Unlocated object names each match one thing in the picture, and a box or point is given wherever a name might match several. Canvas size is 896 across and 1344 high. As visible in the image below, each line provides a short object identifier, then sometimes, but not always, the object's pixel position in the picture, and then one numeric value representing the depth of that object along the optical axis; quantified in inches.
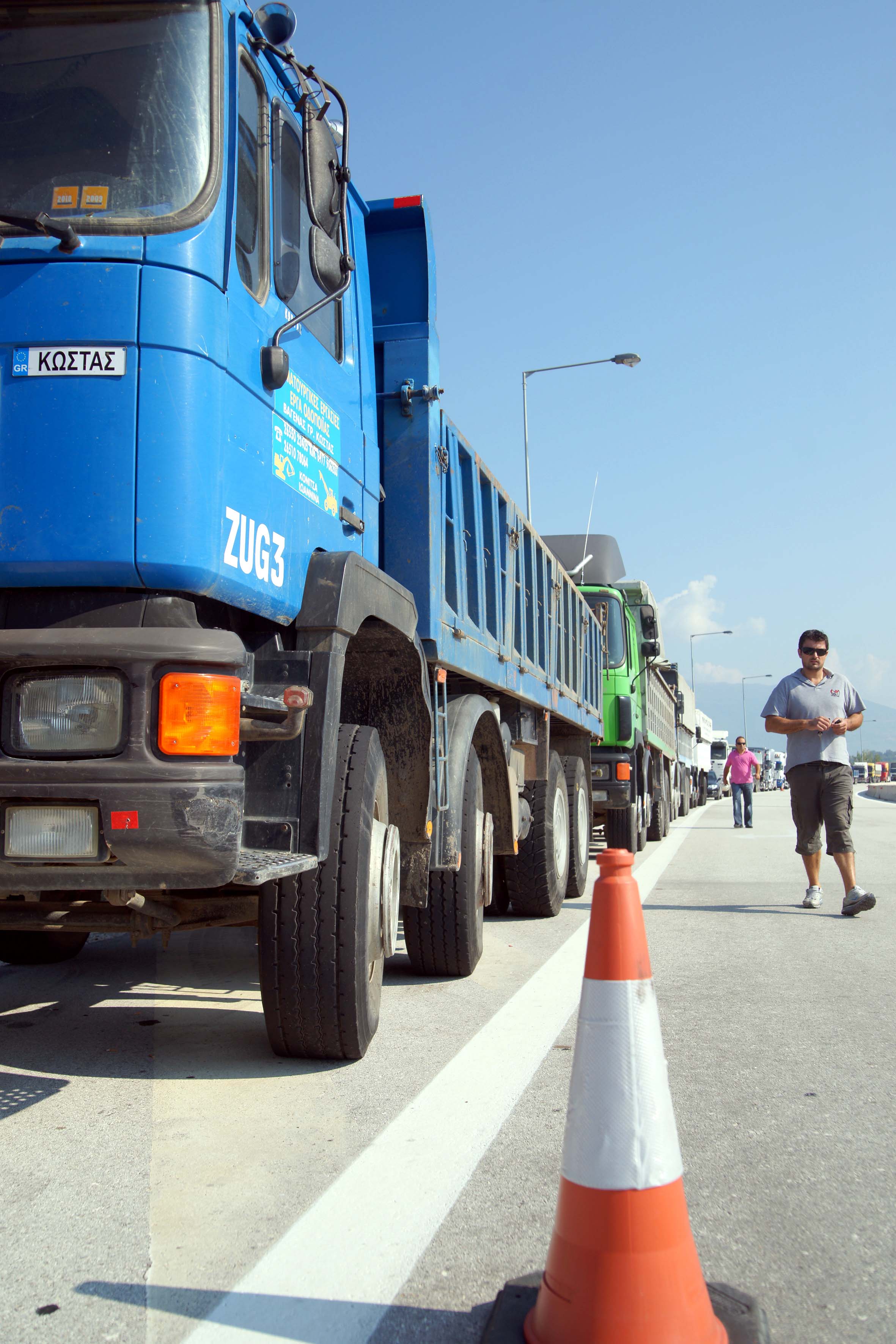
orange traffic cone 75.8
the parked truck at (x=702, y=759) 1395.9
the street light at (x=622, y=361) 817.5
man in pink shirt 764.0
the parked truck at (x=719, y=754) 2050.9
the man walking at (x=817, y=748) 327.9
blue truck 109.8
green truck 503.8
